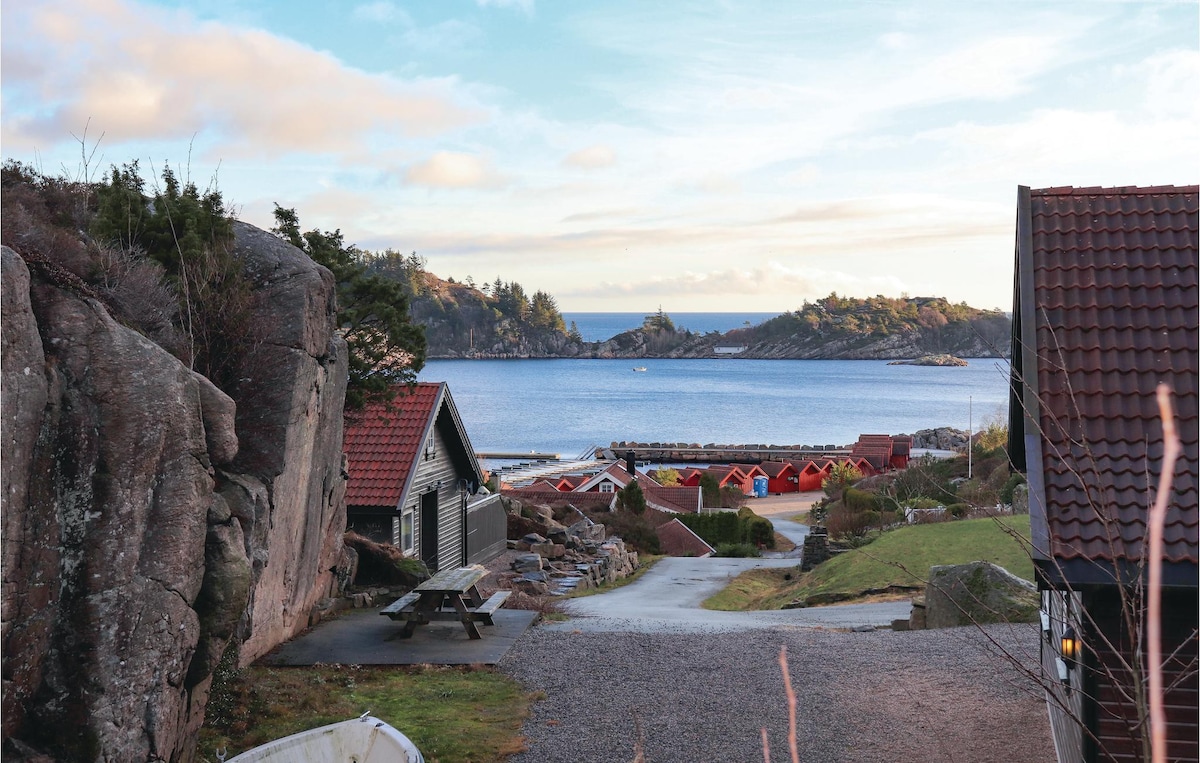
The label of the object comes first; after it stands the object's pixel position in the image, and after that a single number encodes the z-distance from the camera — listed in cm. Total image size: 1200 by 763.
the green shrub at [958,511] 3291
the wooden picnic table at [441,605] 1606
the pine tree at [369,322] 2253
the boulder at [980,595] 1644
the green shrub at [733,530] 4053
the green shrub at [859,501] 3988
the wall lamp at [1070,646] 884
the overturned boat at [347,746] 902
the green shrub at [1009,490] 3326
